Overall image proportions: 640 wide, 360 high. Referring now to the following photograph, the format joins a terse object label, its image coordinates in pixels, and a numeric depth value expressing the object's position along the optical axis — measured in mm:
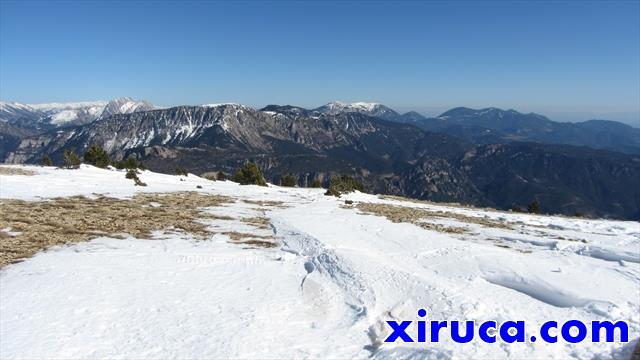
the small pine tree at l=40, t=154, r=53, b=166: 55519
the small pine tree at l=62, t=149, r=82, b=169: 44062
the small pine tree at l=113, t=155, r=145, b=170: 66375
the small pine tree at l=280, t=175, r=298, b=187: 85562
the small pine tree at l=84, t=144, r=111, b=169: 57019
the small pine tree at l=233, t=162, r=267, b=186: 61006
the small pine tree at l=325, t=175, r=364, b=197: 38031
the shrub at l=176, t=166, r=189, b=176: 59612
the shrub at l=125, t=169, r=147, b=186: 34281
